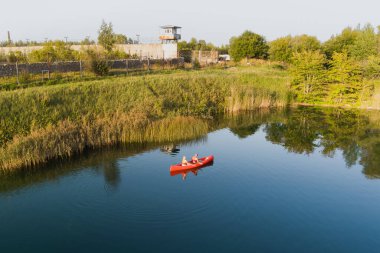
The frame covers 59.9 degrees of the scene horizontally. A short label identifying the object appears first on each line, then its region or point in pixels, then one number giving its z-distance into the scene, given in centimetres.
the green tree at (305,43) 6788
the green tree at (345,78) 3947
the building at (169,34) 7100
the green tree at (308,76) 4078
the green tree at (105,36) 5634
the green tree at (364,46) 5797
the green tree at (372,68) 4125
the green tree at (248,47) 7005
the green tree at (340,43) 6652
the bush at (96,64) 3794
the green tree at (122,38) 9734
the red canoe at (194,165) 2014
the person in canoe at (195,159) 2086
